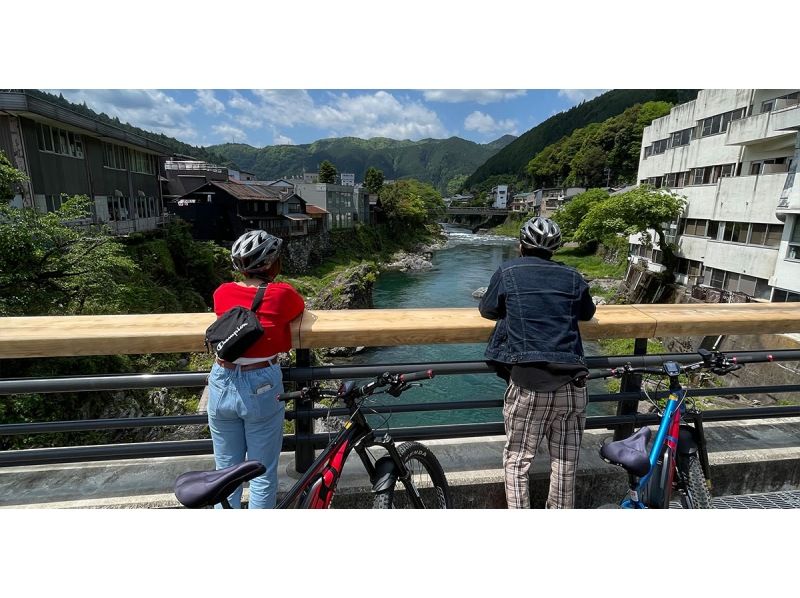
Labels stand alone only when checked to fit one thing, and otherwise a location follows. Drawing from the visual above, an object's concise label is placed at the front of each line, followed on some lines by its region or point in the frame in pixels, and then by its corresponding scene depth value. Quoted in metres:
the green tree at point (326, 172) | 72.55
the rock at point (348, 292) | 30.23
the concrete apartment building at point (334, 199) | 52.59
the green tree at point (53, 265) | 11.68
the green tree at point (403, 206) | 68.81
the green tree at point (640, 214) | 27.09
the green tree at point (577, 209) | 48.78
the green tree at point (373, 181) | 78.75
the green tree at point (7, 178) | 12.08
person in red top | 2.14
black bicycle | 1.68
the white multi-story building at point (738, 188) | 18.95
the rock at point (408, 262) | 53.91
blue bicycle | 2.20
